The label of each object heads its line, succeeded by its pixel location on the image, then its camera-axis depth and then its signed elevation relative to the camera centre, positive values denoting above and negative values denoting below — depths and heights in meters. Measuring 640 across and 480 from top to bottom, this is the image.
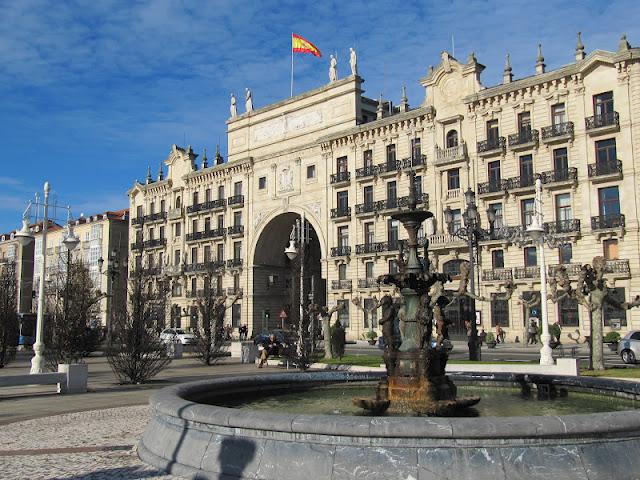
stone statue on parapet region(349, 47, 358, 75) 53.56 +20.14
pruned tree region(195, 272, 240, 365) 27.97 -1.23
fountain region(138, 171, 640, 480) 6.39 -1.53
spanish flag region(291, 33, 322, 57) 53.50 +21.62
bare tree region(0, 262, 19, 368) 26.75 -0.84
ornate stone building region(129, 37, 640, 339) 39.78 +9.30
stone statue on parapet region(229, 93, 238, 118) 65.06 +20.03
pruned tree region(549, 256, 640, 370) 20.75 -0.04
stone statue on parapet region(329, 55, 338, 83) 55.25 +20.14
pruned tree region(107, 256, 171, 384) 19.55 -1.21
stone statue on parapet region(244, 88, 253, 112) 63.25 +20.03
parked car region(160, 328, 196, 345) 45.43 -2.23
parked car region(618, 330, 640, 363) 25.56 -1.97
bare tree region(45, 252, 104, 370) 22.56 -1.07
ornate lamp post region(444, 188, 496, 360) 24.05 +2.44
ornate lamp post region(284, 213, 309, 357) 24.05 +0.68
